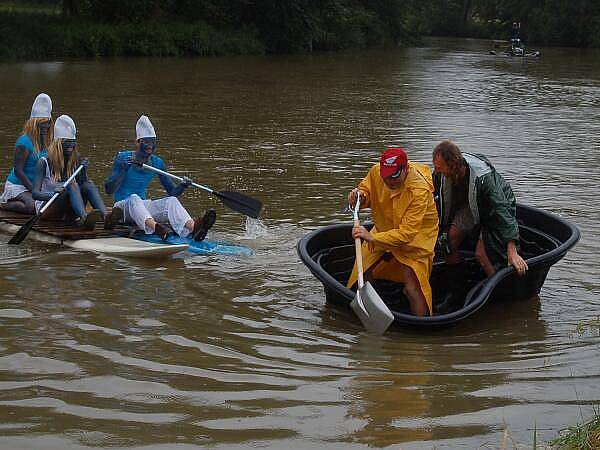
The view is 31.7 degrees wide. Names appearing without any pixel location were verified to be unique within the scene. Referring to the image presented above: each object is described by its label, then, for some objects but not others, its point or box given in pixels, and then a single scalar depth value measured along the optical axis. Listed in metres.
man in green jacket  7.65
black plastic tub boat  7.70
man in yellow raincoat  7.46
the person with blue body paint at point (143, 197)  9.95
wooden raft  9.91
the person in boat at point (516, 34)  48.76
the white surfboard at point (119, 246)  9.55
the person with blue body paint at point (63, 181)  10.09
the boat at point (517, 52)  46.00
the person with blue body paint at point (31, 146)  10.20
